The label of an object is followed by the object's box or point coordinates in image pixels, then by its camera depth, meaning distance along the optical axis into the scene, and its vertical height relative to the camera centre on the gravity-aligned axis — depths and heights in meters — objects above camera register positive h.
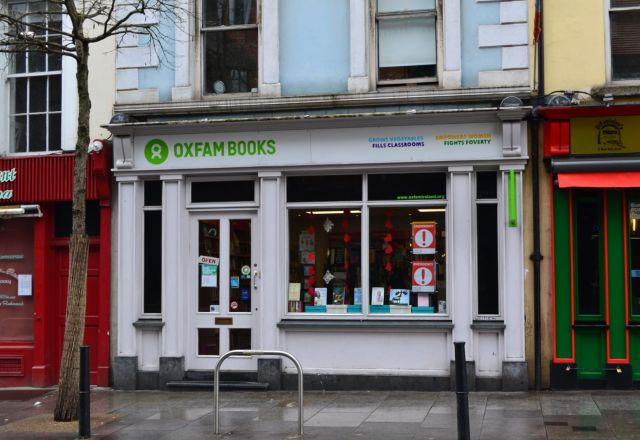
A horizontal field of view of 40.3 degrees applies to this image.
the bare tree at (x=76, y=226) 11.30 +0.37
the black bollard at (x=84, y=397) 10.16 -1.67
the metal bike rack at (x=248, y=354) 10.03 -1.57
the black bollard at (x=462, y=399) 8.77 -1.50
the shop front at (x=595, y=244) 12.56 +0.08
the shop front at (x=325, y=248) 13.05 +0.06
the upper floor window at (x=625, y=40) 13.05 +3.13
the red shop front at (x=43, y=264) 14.47 -0.18
